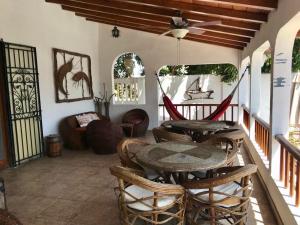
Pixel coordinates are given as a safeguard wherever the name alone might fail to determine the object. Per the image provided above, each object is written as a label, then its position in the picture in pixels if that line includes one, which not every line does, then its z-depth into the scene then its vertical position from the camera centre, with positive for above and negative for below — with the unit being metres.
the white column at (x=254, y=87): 4.84 -0.01
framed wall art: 5.52 +0.34
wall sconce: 6.97 +1.55
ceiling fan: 3.74 +0.90
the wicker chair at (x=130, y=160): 2.55 -0.69
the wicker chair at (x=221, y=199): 1.88 -0.85
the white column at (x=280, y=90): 2.83 -0.04
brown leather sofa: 5.39 -0.89
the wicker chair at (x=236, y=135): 3.25 -0.60
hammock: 5.42 -0.49
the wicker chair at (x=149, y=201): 1.80 -0.84
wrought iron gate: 4.28 -0.16
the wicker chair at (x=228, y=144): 2.45 -0.61
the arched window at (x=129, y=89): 7.37 +0.02
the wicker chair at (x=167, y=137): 3.20 -0.59
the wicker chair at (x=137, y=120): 6.45 -0.79
